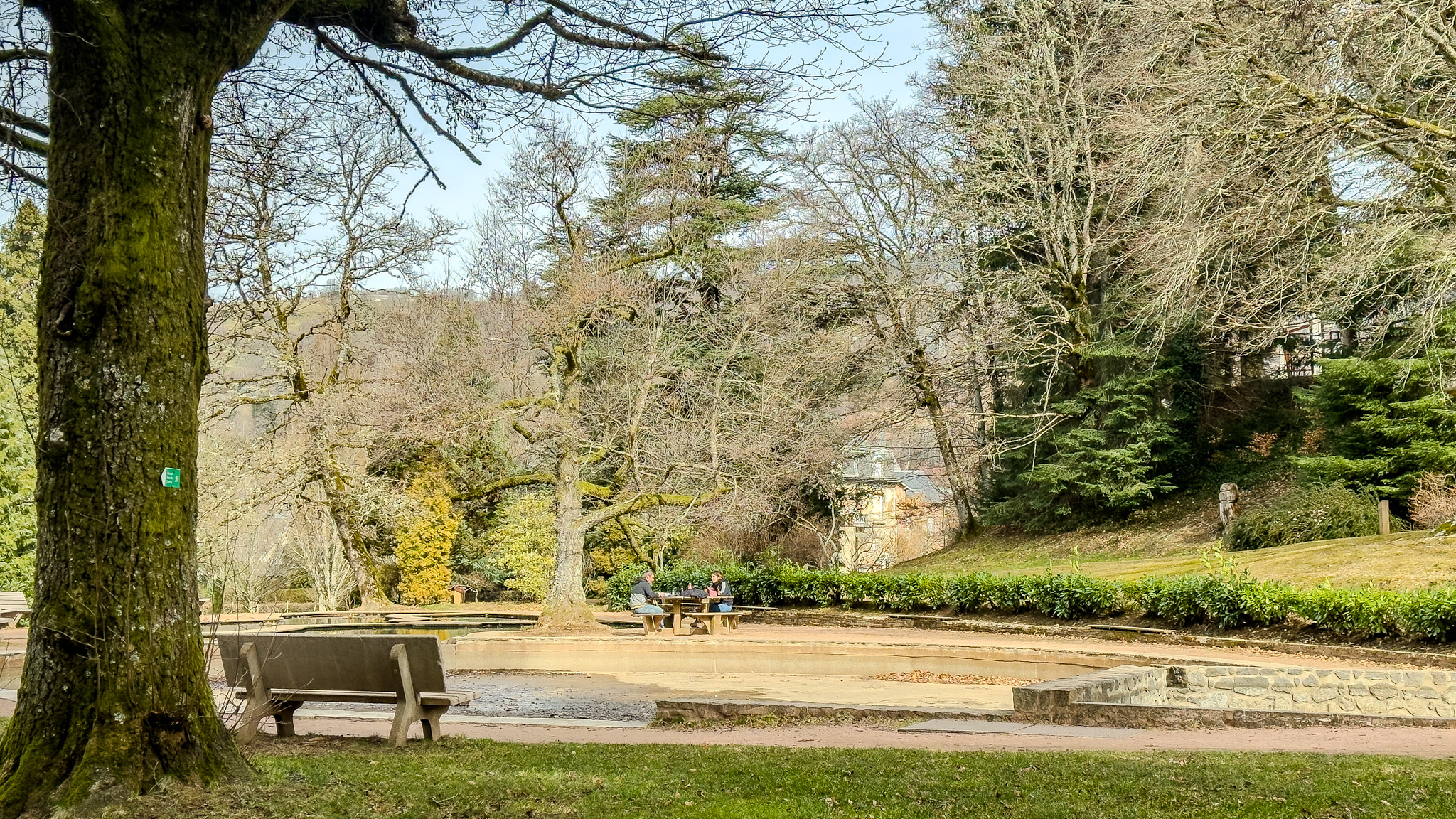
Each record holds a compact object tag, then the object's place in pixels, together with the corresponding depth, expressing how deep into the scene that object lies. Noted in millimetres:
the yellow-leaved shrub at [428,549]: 31938
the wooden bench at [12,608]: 18078
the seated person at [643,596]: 20250
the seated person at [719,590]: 21250
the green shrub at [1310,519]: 23078
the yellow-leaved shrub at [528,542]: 32125
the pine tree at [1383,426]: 22953
